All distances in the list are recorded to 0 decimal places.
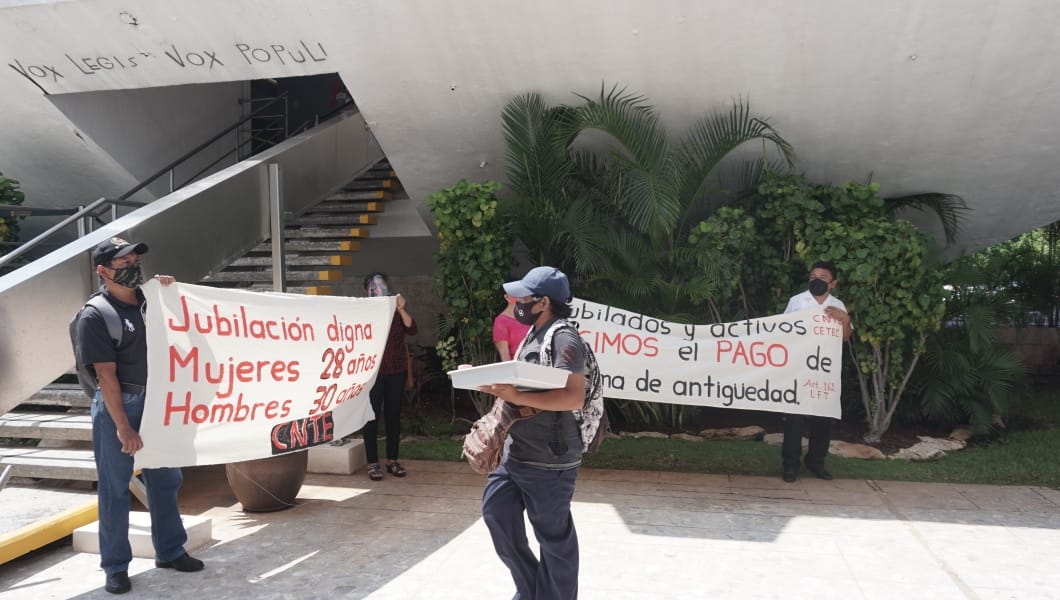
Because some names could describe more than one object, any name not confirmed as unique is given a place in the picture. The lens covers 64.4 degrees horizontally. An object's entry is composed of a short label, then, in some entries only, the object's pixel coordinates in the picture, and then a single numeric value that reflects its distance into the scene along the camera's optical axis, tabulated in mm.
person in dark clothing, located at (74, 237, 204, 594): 4309
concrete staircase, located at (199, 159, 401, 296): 8109
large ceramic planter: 5863
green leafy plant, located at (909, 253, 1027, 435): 7895
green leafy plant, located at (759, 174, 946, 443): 7215
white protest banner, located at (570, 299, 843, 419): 6723
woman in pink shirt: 6480
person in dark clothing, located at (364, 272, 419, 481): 6809
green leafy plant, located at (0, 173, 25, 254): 10008
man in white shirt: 6715
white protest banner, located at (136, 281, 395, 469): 4582
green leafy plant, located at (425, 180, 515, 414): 7645
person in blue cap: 3531
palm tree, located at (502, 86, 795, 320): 7758
